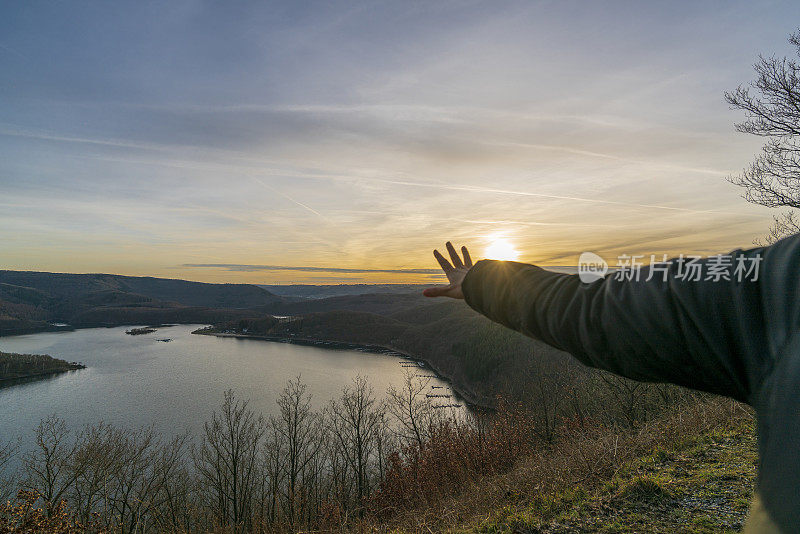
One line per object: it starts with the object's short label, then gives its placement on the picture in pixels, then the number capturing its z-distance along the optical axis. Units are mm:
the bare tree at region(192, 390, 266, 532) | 29000
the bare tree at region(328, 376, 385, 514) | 33188
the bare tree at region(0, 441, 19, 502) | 26578
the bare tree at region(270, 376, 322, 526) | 28844
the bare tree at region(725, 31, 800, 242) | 8961
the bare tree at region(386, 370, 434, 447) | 36156
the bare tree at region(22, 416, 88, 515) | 24842
